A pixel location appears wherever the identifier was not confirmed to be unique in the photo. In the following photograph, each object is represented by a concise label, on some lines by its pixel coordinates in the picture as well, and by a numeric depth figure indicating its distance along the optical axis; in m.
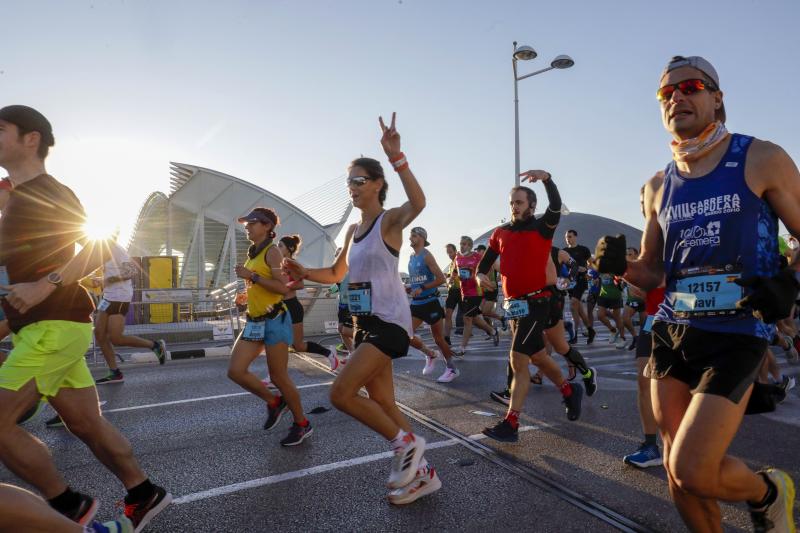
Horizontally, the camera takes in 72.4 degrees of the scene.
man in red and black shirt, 4.57
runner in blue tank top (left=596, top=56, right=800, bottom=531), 1.89
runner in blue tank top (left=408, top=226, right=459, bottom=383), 7.43
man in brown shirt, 2.52
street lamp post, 15.16
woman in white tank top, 3.07
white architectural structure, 41.38
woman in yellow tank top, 4.39
